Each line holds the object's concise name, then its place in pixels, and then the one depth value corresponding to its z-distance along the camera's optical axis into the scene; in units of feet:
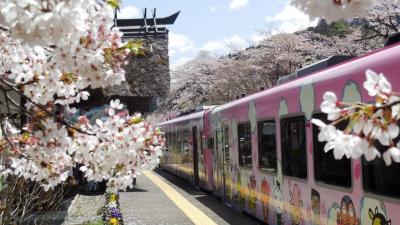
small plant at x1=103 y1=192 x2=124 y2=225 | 29.26
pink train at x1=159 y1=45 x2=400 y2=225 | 16.65
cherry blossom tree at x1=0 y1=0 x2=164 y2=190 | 6.63
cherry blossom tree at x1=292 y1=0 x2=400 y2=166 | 5.55
